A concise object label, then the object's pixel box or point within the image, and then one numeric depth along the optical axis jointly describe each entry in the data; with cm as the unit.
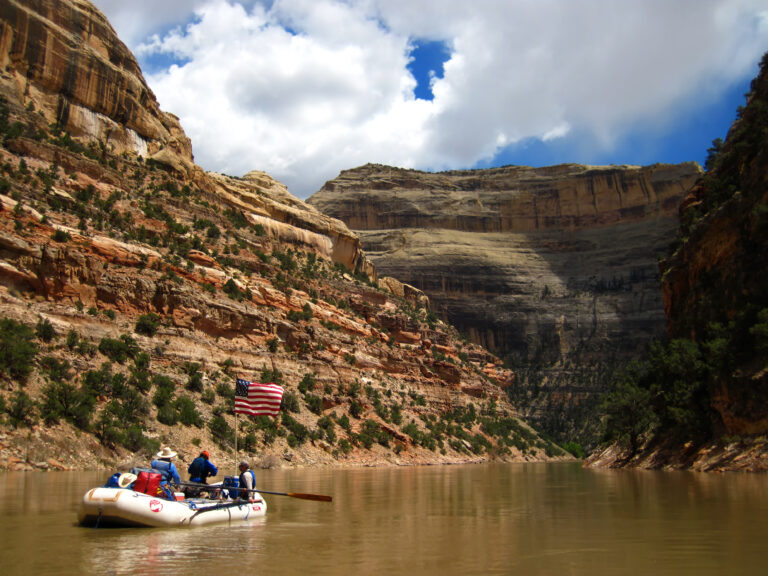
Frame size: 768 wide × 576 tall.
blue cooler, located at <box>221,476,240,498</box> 1708
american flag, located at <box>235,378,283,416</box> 2009
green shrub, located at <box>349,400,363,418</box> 5481
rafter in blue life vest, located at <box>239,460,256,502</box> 1752
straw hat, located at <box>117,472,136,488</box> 1453
